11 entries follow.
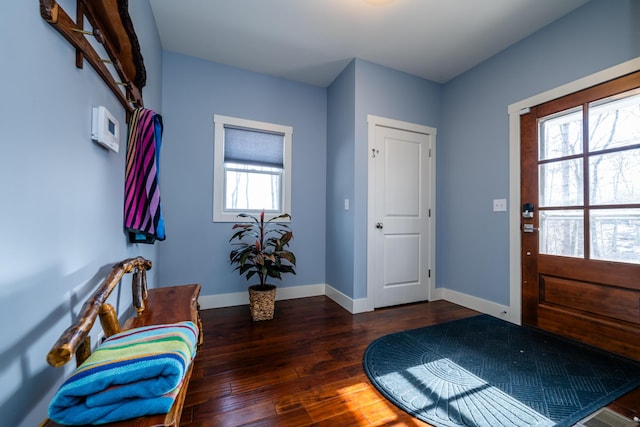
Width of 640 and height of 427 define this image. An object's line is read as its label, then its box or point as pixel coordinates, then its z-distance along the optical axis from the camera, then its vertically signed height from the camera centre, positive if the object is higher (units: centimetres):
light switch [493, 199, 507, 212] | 250 +13
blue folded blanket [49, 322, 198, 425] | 61 -44
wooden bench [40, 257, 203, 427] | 64 -48
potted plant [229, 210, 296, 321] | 240 -44
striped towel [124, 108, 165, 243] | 143 +21
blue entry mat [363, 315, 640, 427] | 128 -99
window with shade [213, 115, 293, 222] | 281 +57
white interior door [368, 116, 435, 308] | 280 +1
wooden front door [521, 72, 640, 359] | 177 +2
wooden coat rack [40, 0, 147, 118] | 83 +78
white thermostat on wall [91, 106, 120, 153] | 106 +39
